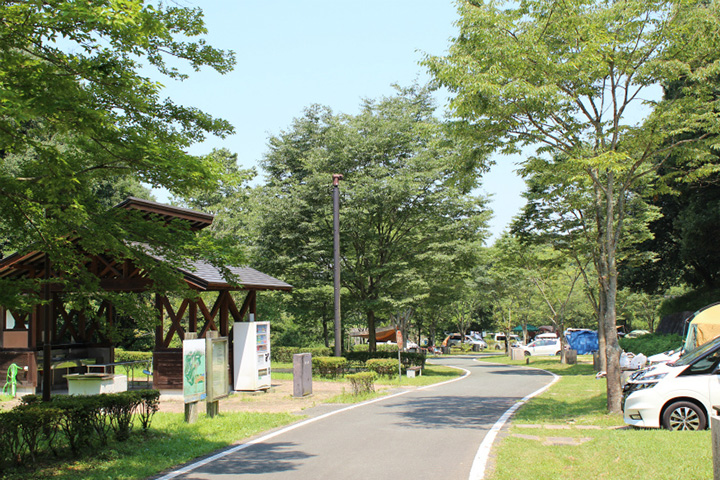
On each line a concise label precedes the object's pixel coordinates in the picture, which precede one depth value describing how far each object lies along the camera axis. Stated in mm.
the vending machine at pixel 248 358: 18172
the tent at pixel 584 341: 48719
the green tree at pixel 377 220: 27359
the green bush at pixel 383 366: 23469
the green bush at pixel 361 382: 16997
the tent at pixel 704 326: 19312
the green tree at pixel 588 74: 12648
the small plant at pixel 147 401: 10258
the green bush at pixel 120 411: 9438
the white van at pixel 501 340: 64688
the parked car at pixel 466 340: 61647
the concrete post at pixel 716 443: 4312
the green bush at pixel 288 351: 33344
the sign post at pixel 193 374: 11414
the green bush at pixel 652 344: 25797
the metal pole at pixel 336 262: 21200
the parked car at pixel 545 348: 48906
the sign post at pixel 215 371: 12273
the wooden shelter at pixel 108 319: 16672
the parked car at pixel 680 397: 9664
